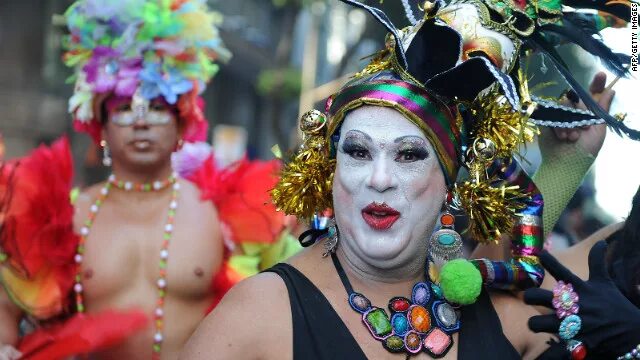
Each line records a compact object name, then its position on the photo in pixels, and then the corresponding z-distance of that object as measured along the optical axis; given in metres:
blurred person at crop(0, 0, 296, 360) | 4.79
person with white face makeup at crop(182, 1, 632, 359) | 2.89
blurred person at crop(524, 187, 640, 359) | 2.92
